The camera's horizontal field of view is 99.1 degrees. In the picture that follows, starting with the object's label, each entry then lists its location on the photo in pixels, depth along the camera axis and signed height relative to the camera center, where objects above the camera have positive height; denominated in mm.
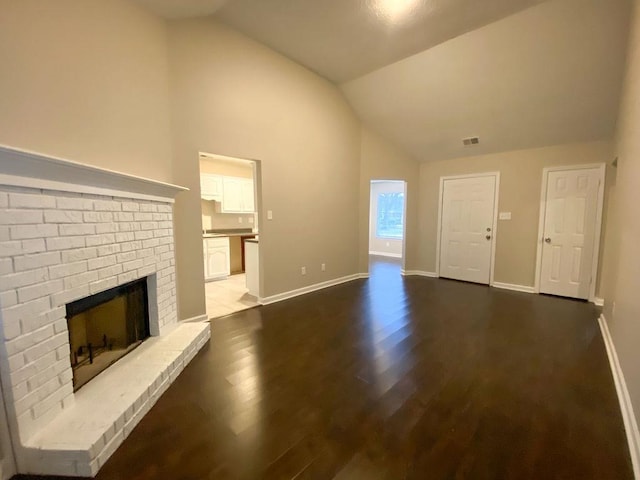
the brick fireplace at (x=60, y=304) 1285 -450
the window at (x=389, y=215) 8109 +66
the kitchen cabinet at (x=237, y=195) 5566 +485
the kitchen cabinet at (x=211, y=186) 5199 +621
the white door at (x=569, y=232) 3914 -229
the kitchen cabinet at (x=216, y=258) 5023 -743
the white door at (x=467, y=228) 4820 -204
